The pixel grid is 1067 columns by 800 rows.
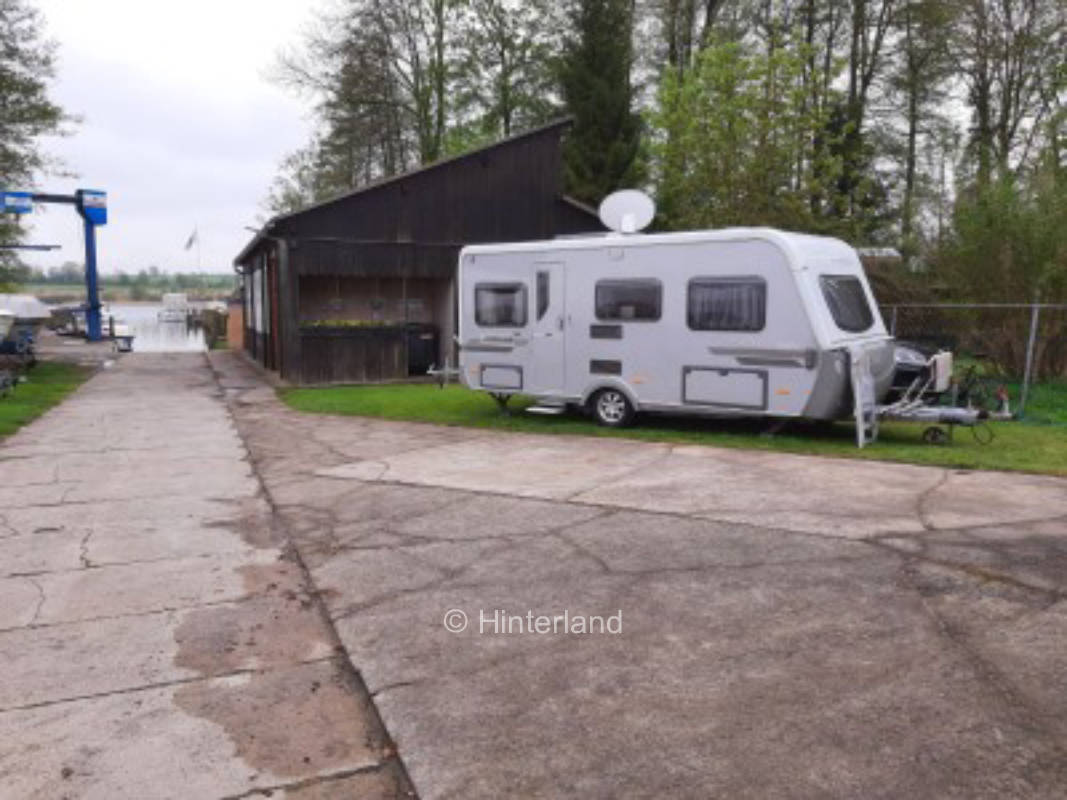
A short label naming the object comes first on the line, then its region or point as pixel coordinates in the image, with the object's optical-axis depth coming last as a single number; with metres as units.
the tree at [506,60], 32.31
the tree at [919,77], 27.70
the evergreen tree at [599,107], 28.16
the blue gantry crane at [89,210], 20.78
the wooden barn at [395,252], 17.94
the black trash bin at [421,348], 19.62
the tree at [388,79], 30.86
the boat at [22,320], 21.62
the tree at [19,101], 21.97
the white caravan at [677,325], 9.67
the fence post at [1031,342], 10.89
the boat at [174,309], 100.56
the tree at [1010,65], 25.02
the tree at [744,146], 21.30
